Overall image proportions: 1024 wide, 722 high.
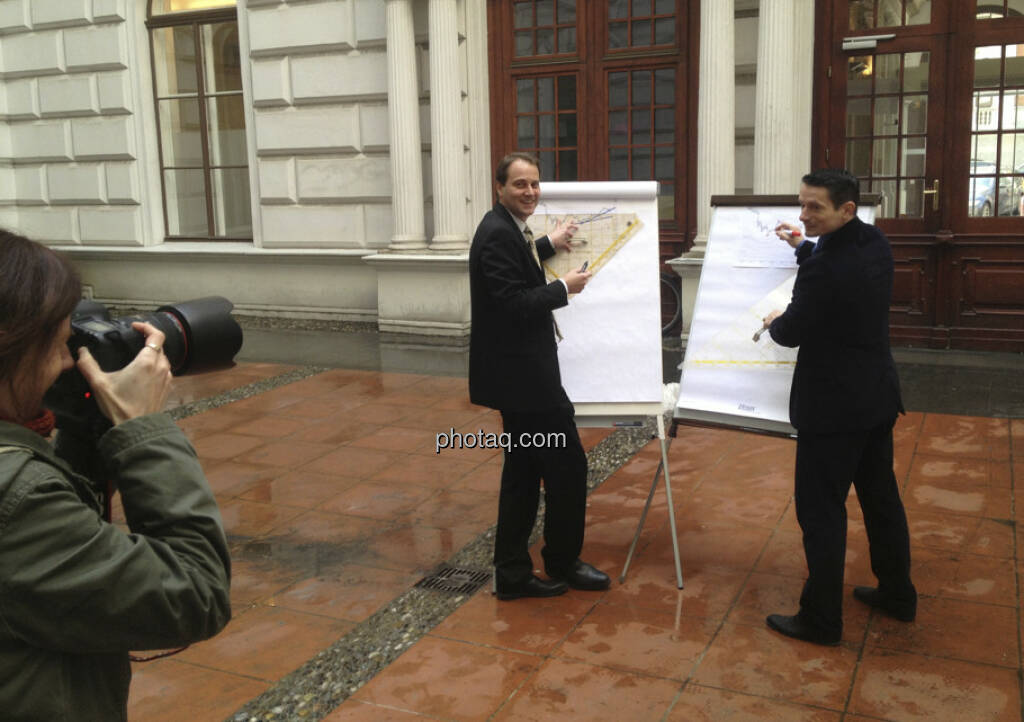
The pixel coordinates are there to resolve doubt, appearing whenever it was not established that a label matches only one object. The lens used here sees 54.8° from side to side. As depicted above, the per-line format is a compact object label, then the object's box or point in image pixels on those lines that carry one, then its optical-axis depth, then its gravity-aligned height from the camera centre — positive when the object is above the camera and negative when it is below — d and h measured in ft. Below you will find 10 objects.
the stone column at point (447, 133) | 33.37 +2.14
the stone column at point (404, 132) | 34.01 +2.26
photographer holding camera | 4.30 -1.48
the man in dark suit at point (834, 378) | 11.66 -2.28
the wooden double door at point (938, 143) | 28.35 +1.16
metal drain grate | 14.20 -5.56
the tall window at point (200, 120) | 40.65 +3.47
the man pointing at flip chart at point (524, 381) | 12.95 -2.45
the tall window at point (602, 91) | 33.06 +3.46
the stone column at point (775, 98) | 28.58 +2.55
